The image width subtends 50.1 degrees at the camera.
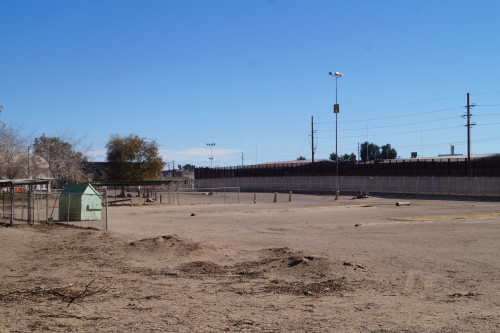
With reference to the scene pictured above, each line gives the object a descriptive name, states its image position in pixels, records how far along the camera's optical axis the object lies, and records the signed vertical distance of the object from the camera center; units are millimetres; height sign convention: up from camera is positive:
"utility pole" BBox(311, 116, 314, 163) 89838 +7304
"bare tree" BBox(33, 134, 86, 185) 64125 +2431
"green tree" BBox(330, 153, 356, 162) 131488 +5707
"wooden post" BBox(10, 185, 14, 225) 25256 -1054
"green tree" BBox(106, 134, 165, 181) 72000 +2974
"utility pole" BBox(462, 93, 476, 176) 58875 +6442
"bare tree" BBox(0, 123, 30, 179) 51512 +2256
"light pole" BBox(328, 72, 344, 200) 63094 +8511
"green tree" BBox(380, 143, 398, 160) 143375 +7599
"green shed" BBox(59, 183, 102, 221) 26359 -1196
